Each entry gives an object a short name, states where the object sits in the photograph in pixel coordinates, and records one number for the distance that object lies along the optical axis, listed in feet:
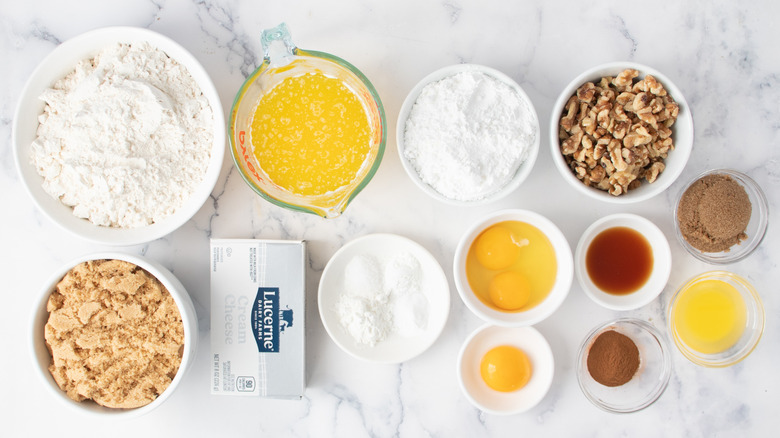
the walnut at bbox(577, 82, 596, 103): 2.13
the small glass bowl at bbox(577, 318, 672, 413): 2.25
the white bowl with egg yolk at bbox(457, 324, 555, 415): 2.24
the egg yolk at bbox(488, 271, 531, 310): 2.22
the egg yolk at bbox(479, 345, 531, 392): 2.24
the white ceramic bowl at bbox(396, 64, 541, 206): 2.14
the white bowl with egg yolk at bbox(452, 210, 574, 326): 2.18
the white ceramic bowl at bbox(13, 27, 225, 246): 2.11
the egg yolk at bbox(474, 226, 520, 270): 2.22
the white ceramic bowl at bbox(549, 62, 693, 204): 2.12
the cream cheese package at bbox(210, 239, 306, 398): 2.20
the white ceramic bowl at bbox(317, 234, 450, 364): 2.22
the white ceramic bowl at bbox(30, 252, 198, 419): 2.12
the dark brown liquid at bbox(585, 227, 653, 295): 2.25
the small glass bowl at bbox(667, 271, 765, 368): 2.27
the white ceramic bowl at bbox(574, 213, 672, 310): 2.21
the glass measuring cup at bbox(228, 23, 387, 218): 2.13
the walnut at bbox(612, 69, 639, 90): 2.12
